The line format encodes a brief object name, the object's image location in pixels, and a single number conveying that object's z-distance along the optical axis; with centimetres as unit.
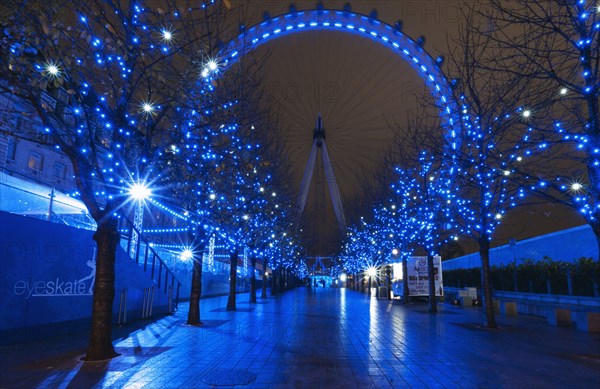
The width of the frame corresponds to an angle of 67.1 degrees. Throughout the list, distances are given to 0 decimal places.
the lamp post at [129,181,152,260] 1185
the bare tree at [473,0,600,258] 1065
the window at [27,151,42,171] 3689
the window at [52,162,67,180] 3938
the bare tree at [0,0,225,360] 947
